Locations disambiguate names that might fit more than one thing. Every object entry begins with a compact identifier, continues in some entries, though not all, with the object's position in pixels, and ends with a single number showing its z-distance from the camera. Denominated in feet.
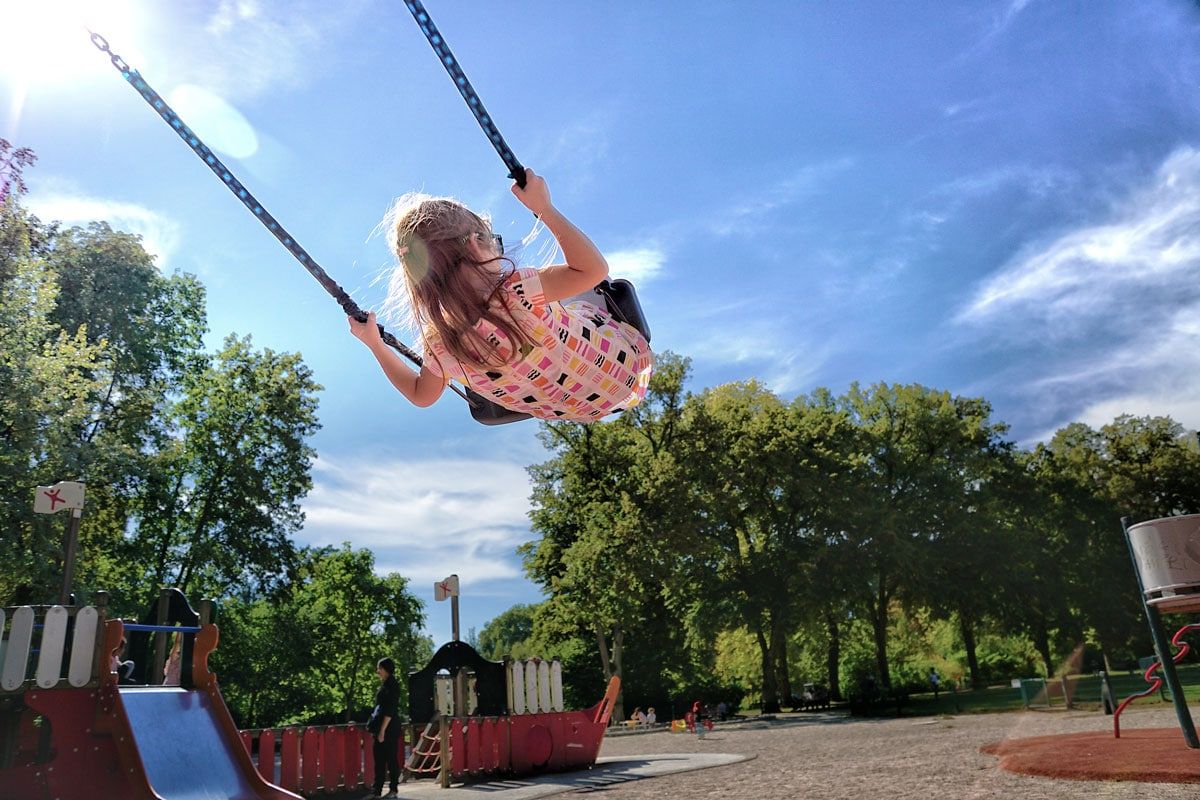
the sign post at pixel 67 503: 31.99
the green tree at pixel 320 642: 110.22
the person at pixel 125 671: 33.73
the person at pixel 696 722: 88.20
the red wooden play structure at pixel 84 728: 21.93
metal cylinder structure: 26.81
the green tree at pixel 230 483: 97.96
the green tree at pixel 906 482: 128.57
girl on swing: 8.95
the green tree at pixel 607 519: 122.62
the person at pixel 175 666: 30.32
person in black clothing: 38.55
